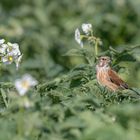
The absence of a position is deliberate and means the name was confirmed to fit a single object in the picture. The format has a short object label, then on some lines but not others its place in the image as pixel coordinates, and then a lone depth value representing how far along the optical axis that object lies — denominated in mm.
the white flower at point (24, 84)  8094
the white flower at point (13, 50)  10805
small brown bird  11273
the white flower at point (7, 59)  10672
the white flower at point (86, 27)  11578
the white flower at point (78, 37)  11680
